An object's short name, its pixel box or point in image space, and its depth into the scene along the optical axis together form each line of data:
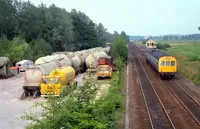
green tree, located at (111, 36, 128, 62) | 57.36
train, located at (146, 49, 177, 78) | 35.28
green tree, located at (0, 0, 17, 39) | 72.56
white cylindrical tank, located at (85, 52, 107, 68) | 43.03
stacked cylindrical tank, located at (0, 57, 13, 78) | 38.68
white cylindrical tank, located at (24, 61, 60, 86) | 27.02
